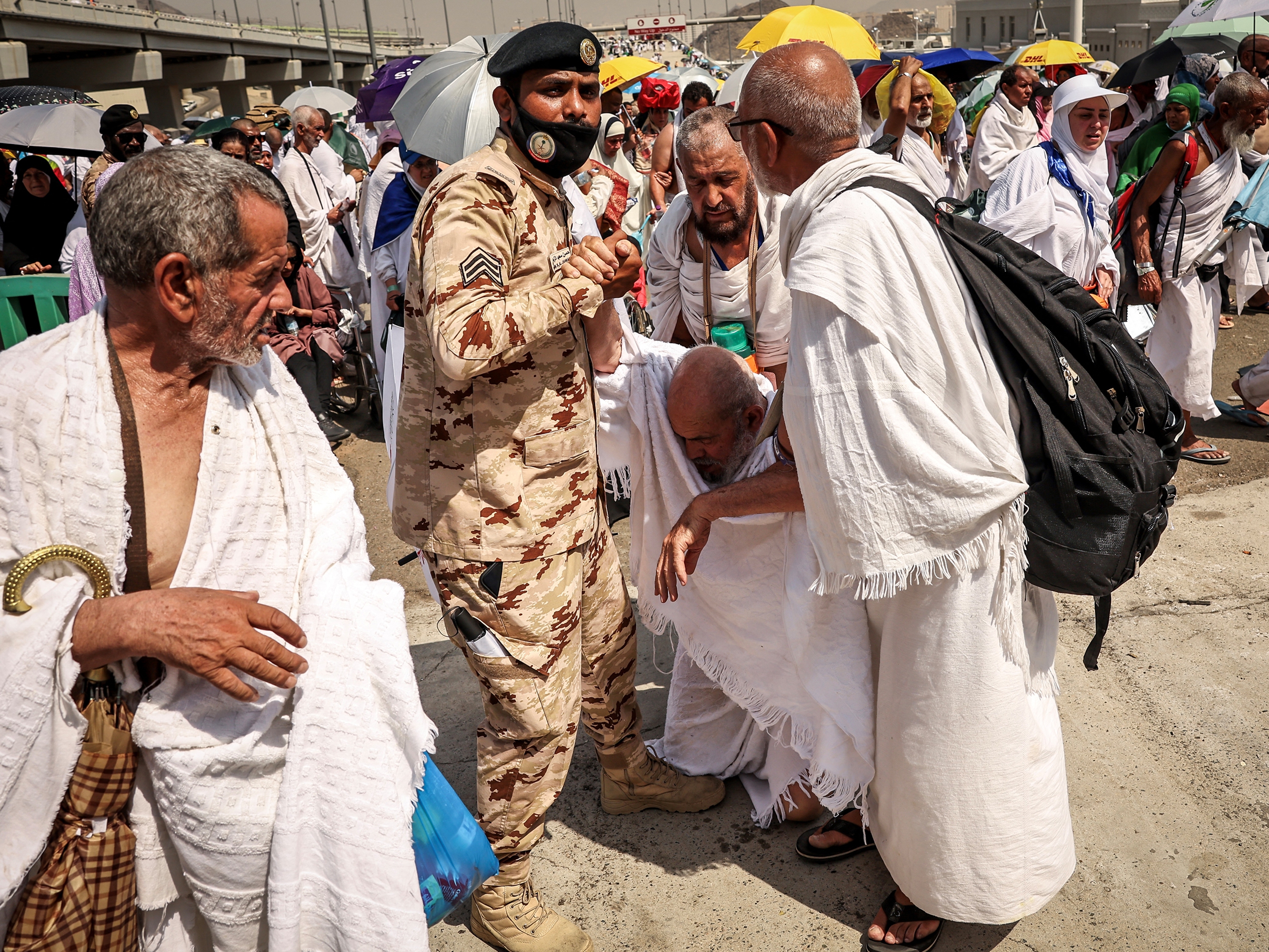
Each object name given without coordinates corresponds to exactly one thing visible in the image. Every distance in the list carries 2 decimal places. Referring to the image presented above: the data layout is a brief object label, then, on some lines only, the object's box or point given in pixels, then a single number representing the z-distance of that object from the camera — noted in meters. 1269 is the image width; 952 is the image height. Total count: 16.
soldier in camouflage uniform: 2.12
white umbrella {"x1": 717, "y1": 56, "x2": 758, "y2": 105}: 6.57
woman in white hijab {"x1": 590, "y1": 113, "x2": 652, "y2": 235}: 7.80
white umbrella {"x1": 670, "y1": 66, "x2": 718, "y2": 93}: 10.72
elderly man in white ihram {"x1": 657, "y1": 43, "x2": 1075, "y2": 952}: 2.00
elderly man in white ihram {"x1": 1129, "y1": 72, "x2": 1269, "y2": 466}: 5.50
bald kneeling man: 2.43
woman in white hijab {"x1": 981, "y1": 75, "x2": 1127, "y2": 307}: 5.09
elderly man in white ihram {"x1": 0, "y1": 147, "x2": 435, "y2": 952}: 1.50
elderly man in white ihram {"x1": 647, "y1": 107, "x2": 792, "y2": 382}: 3.53
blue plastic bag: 1.86
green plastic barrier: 3.11
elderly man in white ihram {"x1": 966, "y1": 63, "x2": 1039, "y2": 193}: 8.12
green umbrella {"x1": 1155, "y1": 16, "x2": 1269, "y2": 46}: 11.88
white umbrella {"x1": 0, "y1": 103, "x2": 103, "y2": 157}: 7.91
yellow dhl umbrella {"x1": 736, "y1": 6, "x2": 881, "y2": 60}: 8.38
